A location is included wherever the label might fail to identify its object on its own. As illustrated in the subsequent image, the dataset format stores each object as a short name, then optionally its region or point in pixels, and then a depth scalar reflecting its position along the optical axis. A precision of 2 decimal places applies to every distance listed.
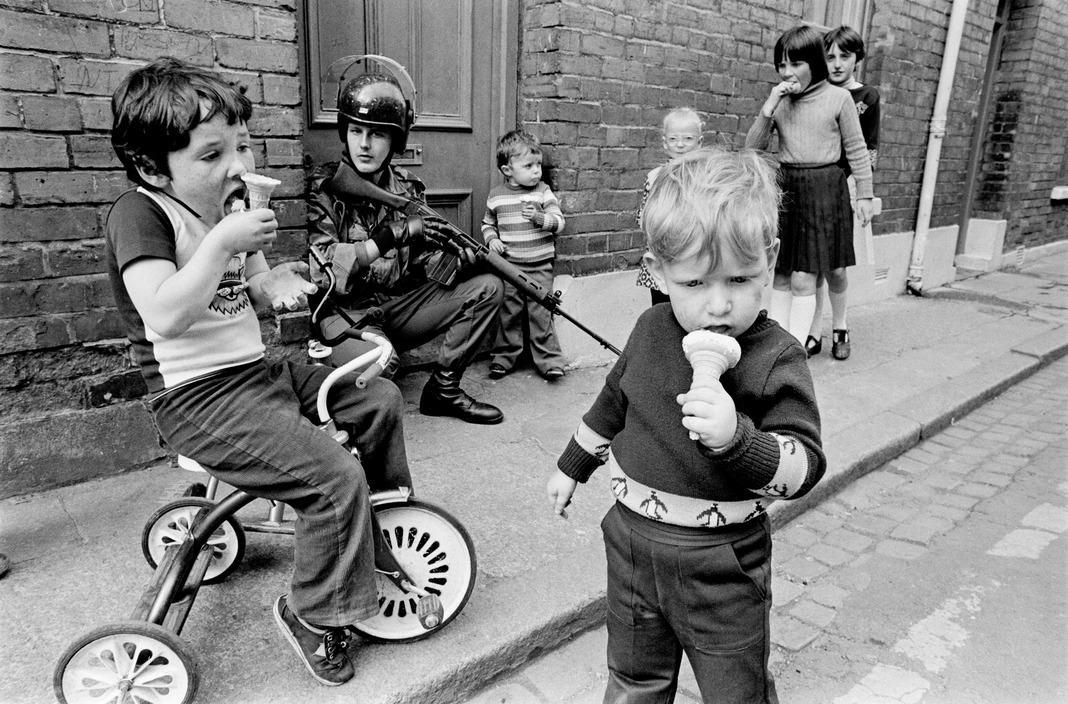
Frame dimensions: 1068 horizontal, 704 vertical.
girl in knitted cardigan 4.74
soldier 3.33
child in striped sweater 4.41
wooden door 3.87
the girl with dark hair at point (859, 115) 5.30
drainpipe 7.45
